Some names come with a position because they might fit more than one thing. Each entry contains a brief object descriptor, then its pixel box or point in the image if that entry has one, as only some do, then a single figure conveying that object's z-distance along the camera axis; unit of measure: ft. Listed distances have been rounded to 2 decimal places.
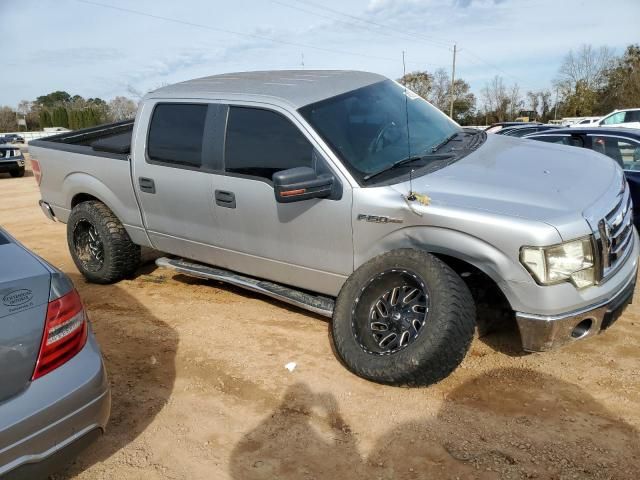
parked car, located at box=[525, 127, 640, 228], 20.24
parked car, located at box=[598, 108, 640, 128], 64.44
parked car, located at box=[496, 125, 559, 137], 41.14
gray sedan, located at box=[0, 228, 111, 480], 7.00
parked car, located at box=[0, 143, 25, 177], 61.67
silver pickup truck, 9.80
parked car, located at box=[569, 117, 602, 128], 82.72
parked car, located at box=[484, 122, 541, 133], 63.90
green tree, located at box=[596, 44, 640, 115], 139.33
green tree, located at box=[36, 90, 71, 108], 348.18
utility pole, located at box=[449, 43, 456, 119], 151.49
